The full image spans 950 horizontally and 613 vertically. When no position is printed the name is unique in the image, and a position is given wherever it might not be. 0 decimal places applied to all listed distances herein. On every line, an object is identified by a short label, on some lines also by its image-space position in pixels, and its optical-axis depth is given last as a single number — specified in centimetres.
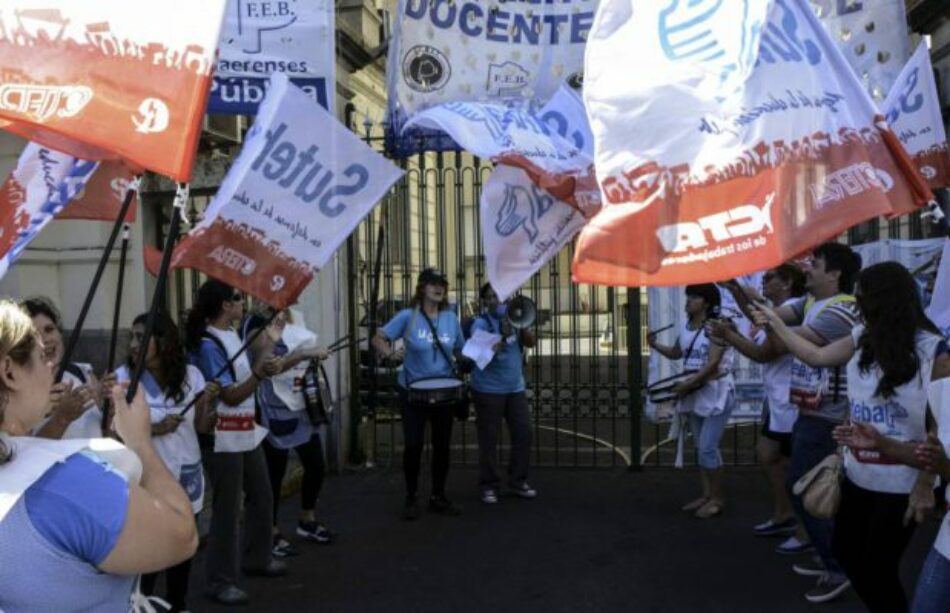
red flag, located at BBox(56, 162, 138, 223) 390
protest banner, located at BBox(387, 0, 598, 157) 643
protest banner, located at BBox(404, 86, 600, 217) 465
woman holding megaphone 727
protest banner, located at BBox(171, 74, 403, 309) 395
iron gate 855
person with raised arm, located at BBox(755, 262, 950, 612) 370
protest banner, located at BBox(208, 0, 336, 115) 558
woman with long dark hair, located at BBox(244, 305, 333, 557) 572
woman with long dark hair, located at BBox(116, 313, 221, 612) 426
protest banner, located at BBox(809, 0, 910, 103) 666
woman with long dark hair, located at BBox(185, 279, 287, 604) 486
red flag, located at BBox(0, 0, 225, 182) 258
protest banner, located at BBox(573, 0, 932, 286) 303
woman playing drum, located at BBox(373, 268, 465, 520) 682
